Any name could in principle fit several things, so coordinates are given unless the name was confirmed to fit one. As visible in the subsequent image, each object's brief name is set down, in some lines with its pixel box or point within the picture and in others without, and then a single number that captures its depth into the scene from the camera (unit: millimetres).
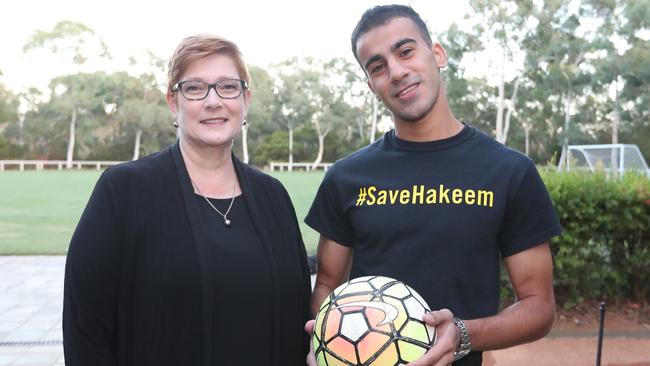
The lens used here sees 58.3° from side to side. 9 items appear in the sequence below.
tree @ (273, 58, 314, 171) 67312
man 2082
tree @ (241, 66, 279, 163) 64250
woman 2139
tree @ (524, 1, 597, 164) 41500
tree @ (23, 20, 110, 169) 66312
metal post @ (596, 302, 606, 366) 3506
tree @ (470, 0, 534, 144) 41781
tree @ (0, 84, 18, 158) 59875
